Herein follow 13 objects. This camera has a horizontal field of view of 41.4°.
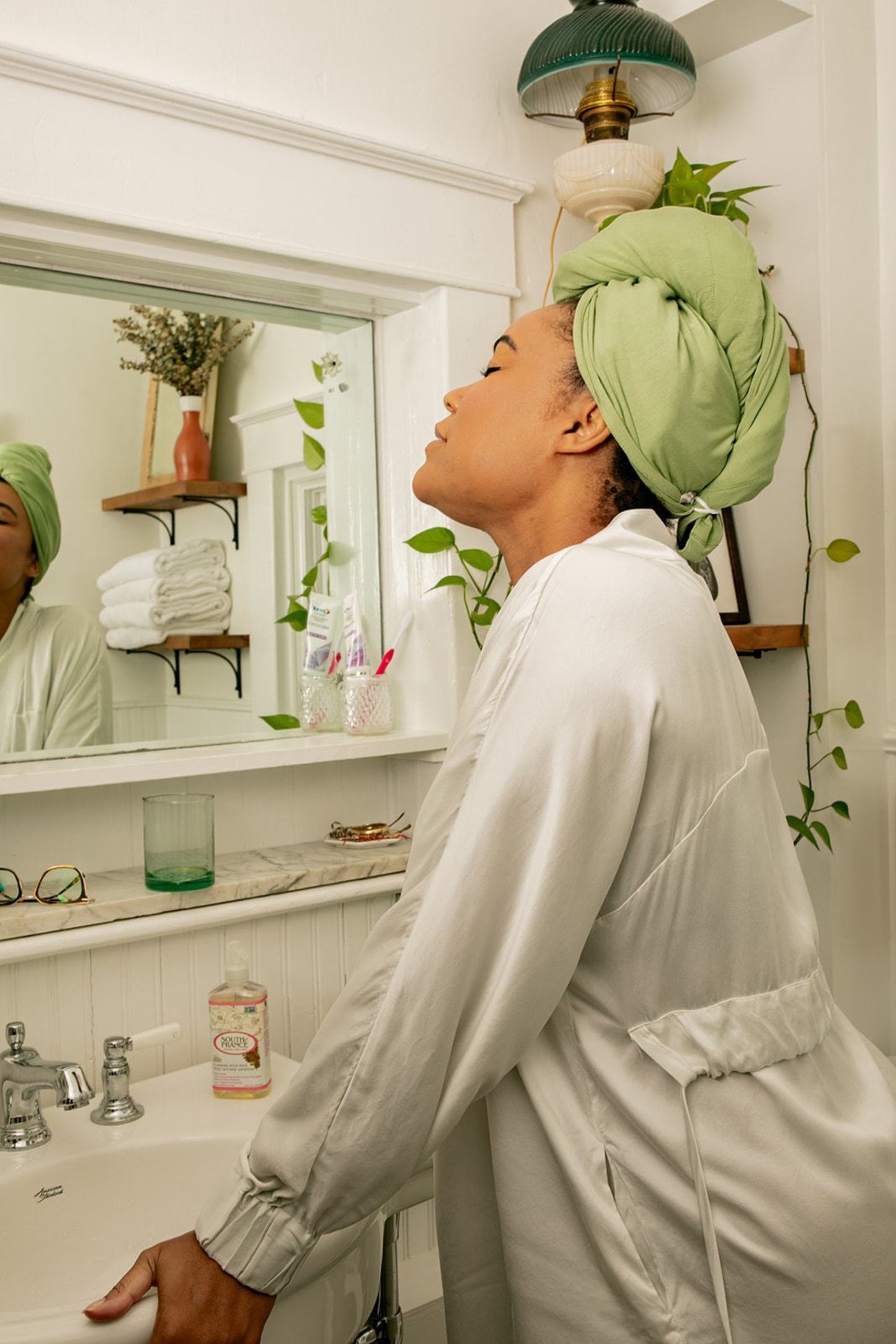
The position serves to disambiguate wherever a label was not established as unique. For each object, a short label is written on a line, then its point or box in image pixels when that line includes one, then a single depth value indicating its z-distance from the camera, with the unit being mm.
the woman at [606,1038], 809
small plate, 1594
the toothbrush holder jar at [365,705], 1619
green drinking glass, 1383
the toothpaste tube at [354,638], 1639
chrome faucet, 1235
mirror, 1418
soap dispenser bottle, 1332
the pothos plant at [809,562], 1604
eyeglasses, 1330
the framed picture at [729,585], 1933
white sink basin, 1072
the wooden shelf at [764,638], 1792
